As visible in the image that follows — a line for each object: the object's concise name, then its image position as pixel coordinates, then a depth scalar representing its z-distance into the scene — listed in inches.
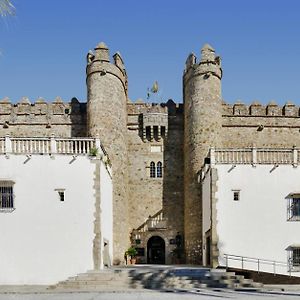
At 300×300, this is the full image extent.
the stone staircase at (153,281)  766.5
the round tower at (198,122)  1194.0
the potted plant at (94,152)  912.0
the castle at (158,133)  1206.3
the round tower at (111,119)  1196.5
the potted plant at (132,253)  1196.5
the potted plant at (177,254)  1219.9
